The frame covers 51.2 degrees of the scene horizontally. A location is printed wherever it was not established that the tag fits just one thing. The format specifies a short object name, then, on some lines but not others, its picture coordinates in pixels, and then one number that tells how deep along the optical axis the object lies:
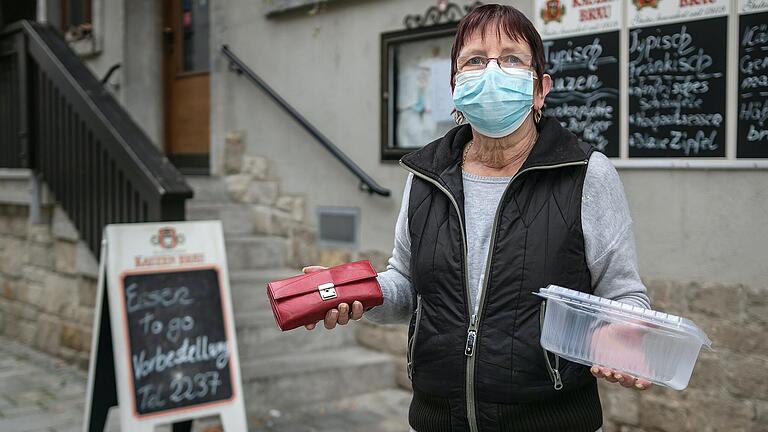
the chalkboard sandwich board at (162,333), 3.81
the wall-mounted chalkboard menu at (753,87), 3.53
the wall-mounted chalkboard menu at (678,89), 3.69
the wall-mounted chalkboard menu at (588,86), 4.08
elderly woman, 1.82
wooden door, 7.62
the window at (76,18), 8.62
